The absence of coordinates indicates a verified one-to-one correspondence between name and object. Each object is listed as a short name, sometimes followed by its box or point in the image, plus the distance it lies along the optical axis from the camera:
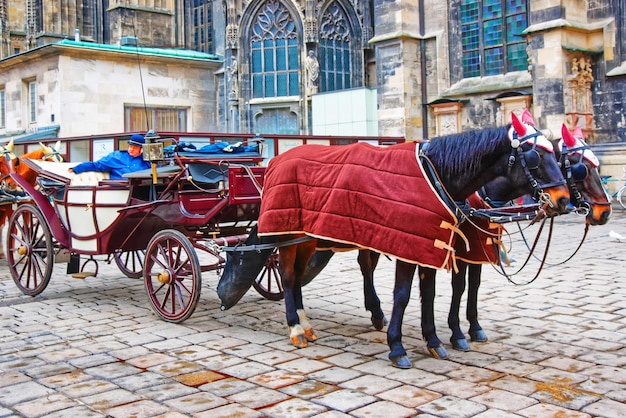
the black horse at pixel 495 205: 4.84
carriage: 6.68
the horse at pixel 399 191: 4.91
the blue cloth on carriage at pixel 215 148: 7.18
